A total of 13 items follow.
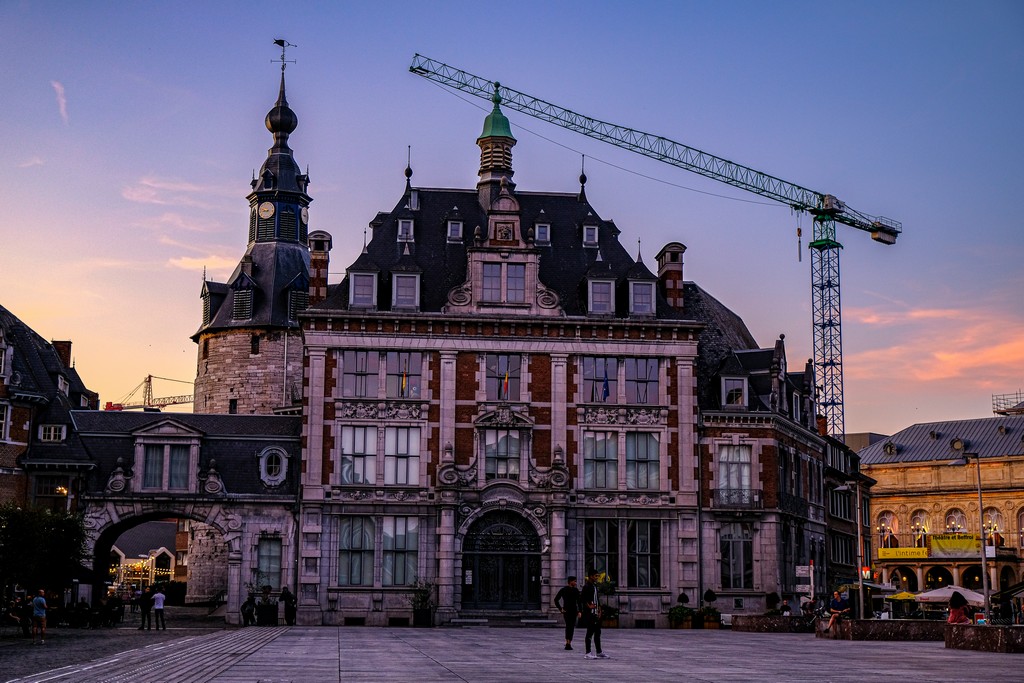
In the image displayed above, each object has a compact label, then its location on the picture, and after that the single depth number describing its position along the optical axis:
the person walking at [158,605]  53.09
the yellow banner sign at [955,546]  119.75
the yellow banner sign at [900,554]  122.62
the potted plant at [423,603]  59.81
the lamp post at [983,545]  49.54
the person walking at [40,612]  40.22
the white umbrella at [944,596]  68.31
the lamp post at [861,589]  55.02
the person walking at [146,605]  52.72
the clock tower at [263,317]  83.25
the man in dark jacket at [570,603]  35.53
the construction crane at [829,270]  134.62
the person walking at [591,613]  32.22
